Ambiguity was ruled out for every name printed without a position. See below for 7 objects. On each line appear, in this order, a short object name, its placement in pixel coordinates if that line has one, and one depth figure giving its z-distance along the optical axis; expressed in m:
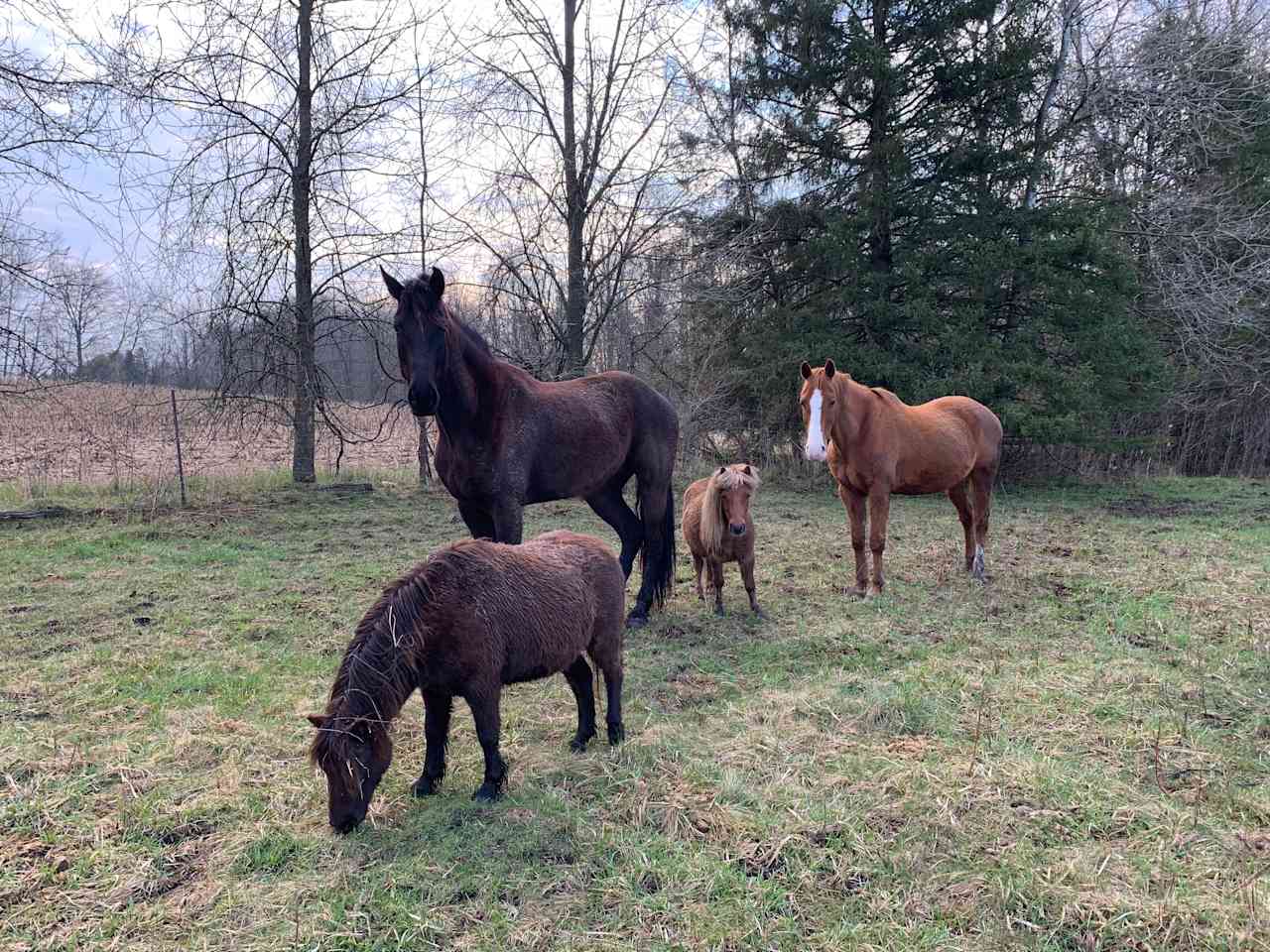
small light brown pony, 5.26
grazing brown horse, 2.55
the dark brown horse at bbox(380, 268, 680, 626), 3.86
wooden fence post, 9.90
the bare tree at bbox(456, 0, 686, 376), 12.19
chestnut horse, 5.97
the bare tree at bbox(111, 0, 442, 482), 10.39
